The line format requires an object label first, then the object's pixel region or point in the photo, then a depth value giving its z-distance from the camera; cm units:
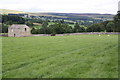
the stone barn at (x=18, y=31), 6940
